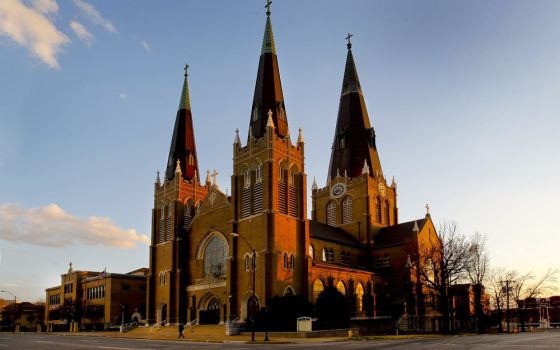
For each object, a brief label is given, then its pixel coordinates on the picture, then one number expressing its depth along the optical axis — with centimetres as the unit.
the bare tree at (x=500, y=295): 6700
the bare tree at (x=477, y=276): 5794
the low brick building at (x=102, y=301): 7694
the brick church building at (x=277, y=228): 5409
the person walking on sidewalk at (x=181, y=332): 4750
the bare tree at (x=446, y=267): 5372
